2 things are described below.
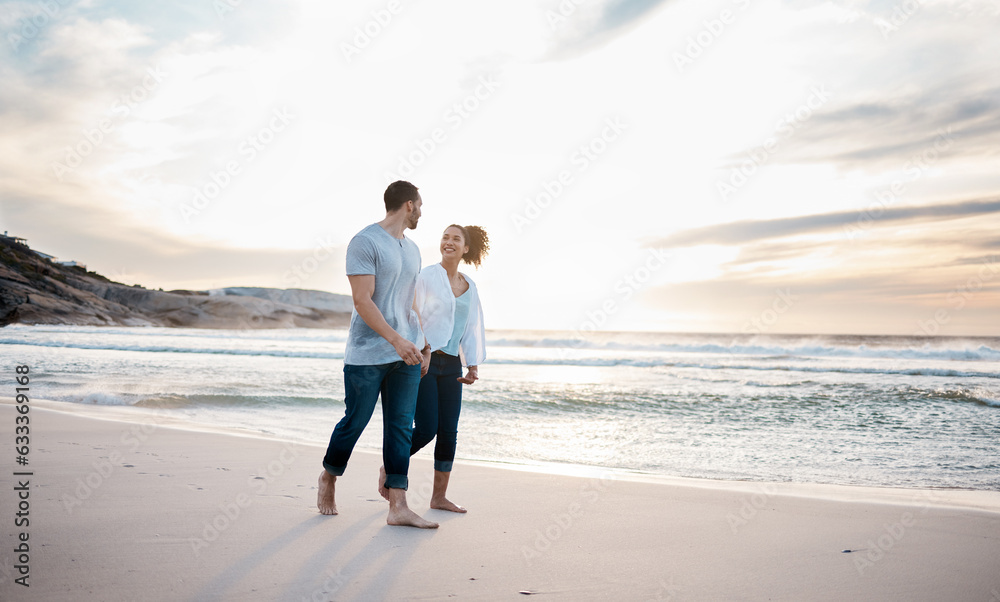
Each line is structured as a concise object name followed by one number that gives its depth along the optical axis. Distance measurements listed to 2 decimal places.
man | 3.05
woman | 3.54
